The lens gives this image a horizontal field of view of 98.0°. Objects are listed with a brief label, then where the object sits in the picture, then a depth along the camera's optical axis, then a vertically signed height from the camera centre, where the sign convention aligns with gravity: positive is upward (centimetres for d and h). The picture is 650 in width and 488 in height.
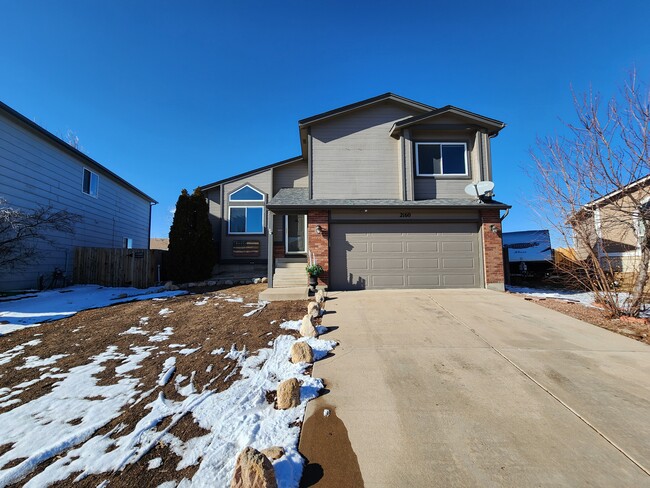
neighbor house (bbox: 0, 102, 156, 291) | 891 +277
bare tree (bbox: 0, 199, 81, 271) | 811 +99
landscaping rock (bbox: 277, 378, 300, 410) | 274 -132
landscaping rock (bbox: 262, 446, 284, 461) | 204 -141
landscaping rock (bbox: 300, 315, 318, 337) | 467 -116
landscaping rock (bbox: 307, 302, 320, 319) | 567 -103
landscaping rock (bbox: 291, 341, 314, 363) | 371 -124
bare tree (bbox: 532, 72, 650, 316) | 561 +86
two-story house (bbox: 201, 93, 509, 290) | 894 +191
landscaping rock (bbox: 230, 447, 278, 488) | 170 -130
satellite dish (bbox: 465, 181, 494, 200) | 895 +223
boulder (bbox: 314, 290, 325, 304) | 712 -95
